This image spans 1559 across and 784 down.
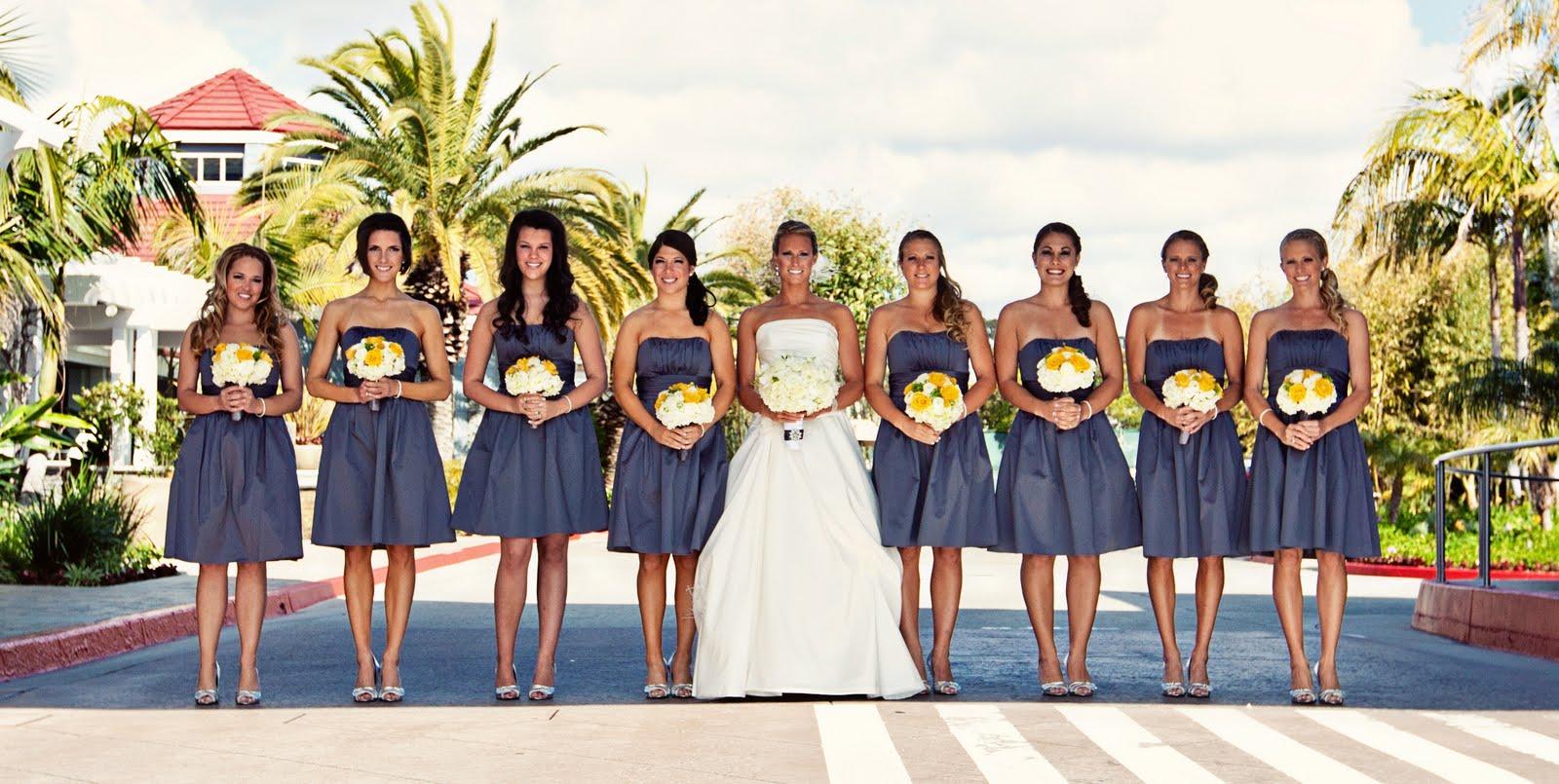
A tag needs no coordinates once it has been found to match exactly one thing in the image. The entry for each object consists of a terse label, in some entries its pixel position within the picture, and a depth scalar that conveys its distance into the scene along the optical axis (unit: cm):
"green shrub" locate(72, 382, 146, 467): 2833
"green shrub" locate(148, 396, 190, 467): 2825
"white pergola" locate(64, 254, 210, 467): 2731
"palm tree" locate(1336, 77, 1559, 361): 2681
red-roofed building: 4244
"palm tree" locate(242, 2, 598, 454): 2795
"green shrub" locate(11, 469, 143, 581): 1609
